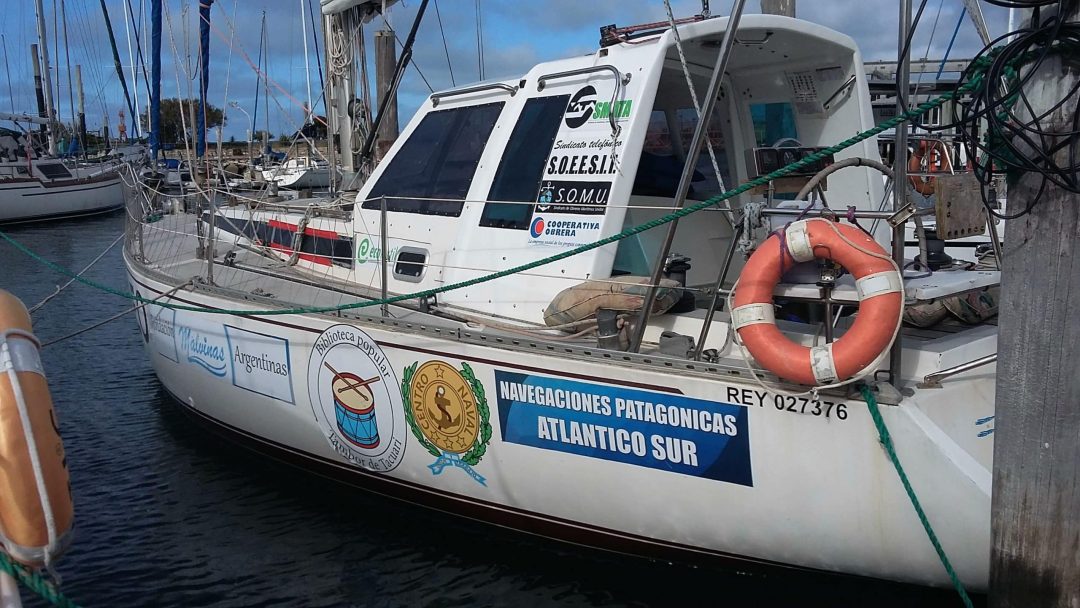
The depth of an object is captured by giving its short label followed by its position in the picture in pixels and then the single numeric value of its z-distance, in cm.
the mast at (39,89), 3650
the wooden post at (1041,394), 319
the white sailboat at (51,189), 2830
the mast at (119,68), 1584
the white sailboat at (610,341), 374
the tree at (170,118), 4554
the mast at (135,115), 1527
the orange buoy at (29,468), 279
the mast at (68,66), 3334
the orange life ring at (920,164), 756
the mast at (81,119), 3888
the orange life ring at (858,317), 353
